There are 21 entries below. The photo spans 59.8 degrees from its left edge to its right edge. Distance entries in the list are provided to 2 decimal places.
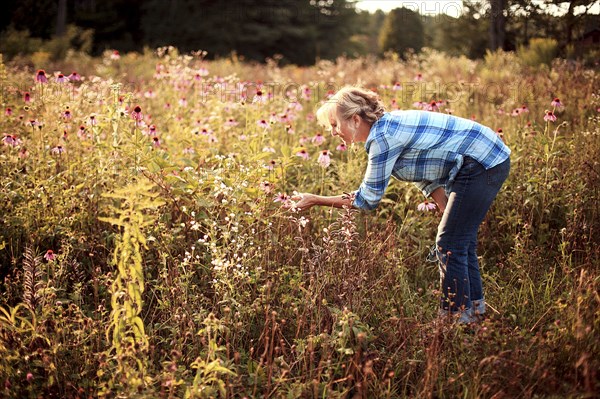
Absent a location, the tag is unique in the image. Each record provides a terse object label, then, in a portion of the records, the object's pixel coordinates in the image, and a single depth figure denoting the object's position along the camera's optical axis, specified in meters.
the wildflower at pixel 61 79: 3.67
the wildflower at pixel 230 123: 4.08
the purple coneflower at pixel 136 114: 2.95
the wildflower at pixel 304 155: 3.43
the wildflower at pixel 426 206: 3.14
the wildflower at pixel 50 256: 2.53
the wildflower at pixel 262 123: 3.74
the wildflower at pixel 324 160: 3.28
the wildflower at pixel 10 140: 3.31
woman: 2.58
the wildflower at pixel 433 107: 4.11
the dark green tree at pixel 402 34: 33.75
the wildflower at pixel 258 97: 3.74
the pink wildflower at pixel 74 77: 3.97
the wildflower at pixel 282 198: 2.89
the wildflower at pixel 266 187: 2.93
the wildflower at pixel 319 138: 3.82
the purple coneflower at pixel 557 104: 3.64
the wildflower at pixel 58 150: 3.41
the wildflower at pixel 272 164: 3.43
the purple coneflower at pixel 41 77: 3.61
